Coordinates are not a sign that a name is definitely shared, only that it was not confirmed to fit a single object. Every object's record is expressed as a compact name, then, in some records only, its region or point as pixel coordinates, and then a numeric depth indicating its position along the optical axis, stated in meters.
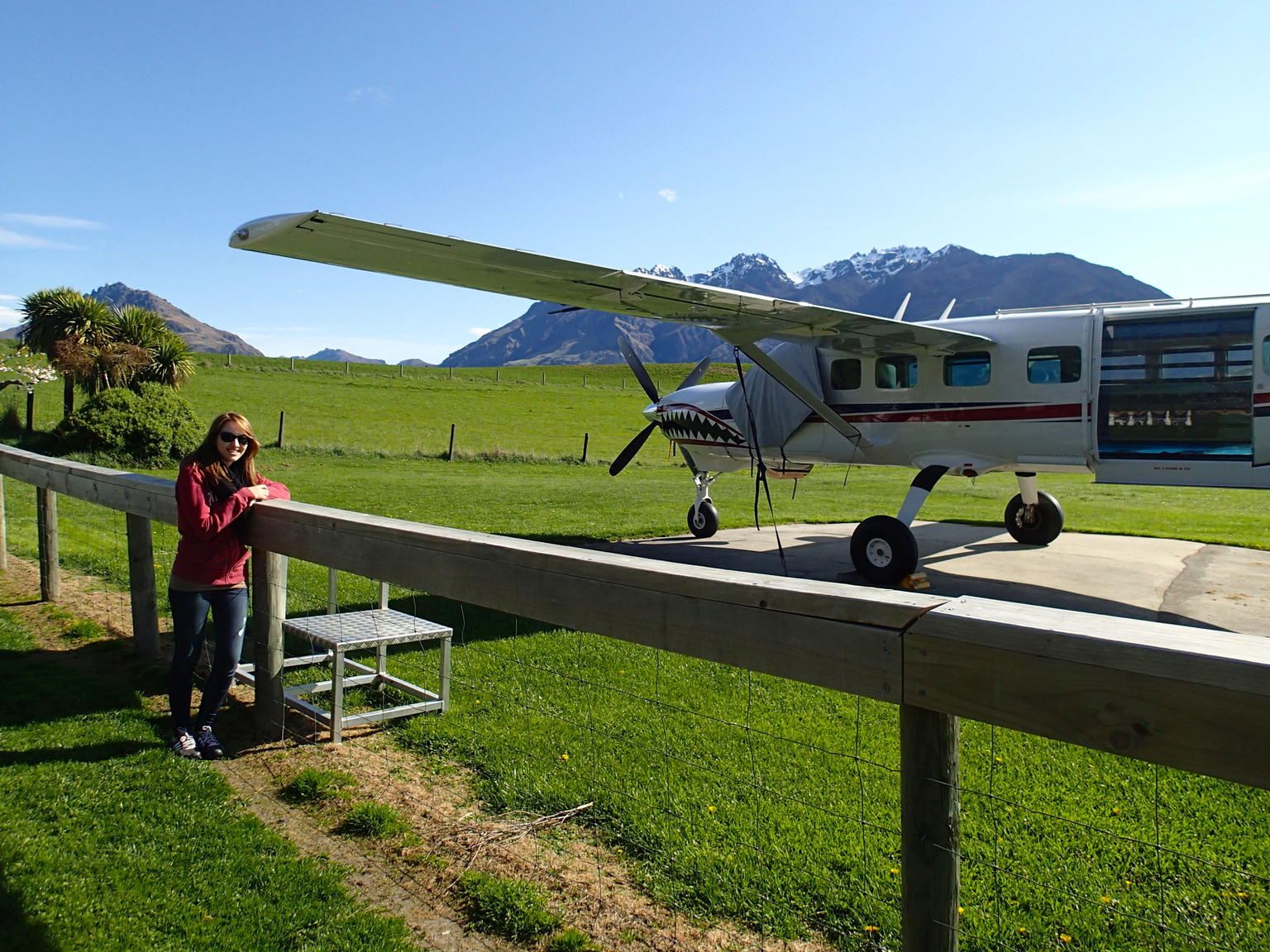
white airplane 8.02
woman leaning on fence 4.45
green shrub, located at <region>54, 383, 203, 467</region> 21.78
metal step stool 4.74
